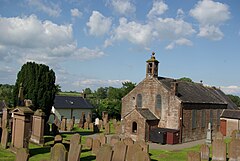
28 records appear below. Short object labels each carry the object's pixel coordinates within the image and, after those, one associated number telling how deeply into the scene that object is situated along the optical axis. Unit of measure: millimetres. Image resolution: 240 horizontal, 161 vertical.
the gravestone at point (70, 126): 36588
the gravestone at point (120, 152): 11312
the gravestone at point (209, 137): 26875
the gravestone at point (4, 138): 18766
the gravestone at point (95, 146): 18822
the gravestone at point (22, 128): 17047
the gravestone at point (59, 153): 9539
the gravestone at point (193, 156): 14167
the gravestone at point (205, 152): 18438
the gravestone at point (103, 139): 21066
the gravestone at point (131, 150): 12682
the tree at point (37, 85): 26609
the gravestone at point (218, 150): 18094
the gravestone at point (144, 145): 17762
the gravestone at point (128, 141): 17069
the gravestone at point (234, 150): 18109
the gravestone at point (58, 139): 18891
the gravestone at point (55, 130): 29234
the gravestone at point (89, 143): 20609
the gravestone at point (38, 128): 21406
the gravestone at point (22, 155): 9734
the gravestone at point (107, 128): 34312
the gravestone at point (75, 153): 11644
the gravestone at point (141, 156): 8406
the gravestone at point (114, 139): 19109
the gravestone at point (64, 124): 35872
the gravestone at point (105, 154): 10188
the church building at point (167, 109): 29609
